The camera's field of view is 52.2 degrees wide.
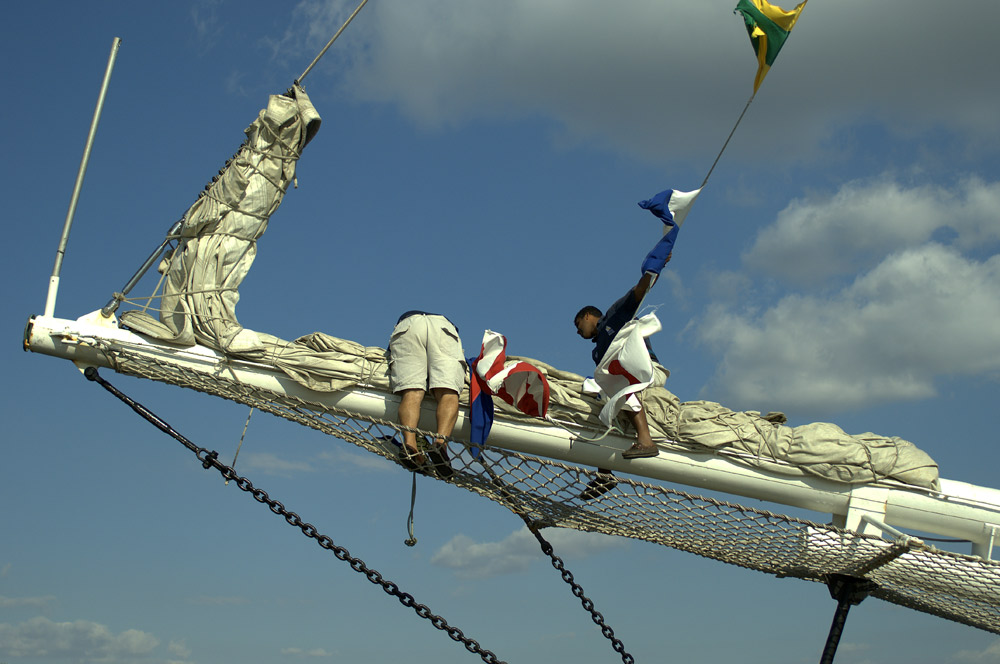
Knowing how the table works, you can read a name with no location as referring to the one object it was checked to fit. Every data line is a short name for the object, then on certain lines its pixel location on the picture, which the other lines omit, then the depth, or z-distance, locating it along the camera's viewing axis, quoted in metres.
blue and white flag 6.92
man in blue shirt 6.42
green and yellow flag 7.42
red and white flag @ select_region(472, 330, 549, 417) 6.36
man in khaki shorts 6.18
